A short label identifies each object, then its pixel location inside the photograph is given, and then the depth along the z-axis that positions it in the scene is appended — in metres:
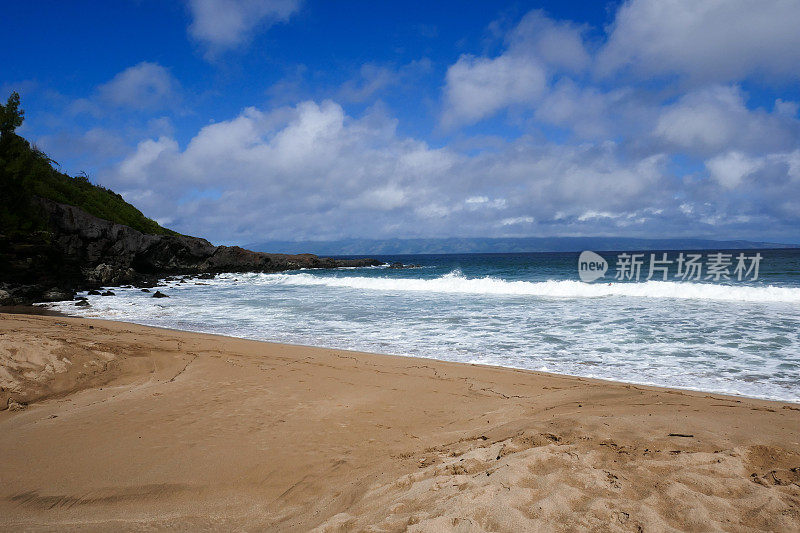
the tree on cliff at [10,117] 24.97
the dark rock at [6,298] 16.80
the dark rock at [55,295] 18.75
